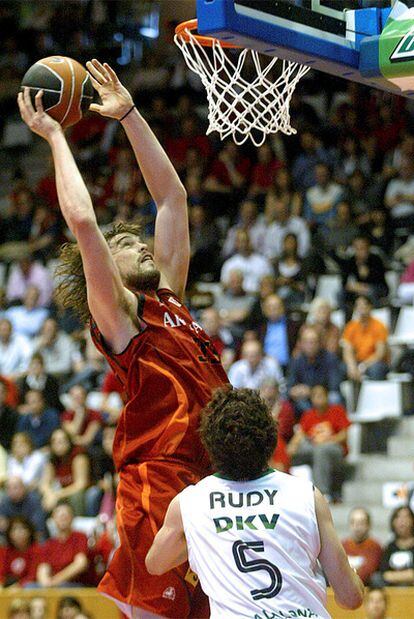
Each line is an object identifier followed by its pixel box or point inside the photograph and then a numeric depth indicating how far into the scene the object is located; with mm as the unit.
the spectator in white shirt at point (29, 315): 12703
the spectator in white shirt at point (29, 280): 13070
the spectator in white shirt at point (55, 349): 12164
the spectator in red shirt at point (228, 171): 13445
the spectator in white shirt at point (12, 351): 12172
